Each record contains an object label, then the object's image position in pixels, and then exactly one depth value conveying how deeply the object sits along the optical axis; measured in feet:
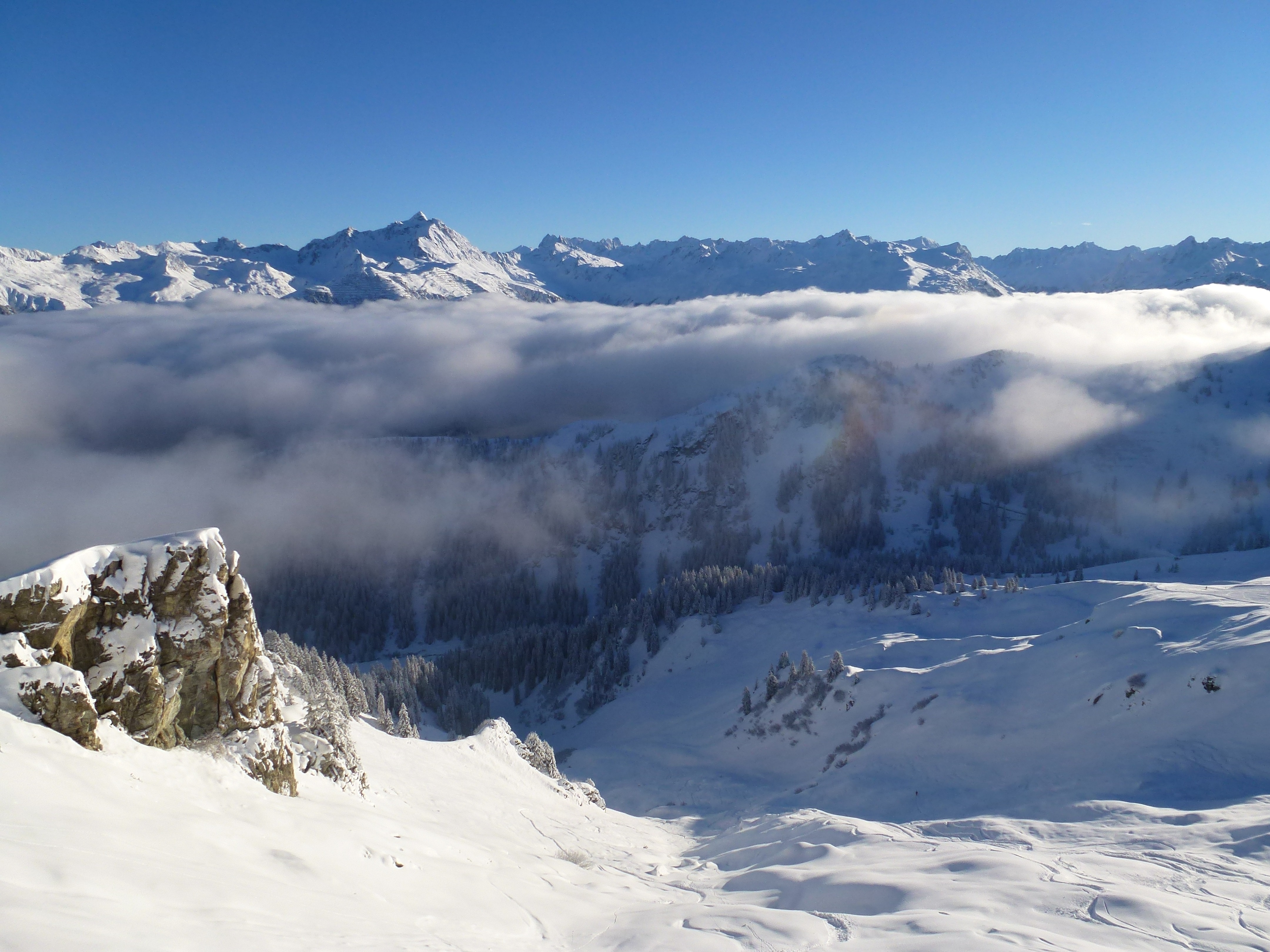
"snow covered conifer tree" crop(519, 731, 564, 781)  237.66
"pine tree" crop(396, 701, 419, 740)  256.11
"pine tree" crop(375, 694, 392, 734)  255.70
